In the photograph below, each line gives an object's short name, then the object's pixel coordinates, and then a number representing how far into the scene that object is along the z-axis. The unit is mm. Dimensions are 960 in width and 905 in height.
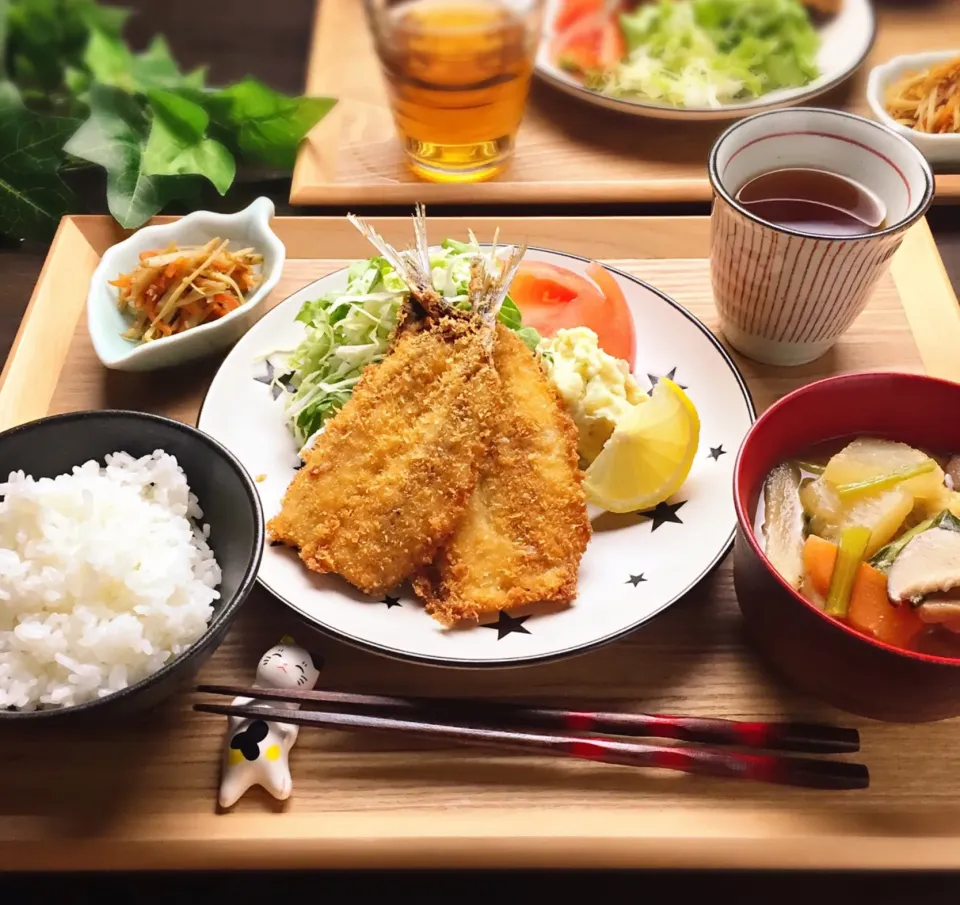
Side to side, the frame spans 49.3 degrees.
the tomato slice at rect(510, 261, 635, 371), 476
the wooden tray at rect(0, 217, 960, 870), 339
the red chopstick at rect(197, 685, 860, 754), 351
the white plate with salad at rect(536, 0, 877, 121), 633
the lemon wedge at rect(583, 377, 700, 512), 411
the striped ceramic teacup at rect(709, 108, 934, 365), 437
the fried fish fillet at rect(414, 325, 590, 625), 391
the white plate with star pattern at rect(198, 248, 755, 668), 370
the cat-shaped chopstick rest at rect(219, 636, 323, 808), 348
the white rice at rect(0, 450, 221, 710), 342
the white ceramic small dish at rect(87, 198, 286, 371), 473
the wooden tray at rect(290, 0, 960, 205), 579
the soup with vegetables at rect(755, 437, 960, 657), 330
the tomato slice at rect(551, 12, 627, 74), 666
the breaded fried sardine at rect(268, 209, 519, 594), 400
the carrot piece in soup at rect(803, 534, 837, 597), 345
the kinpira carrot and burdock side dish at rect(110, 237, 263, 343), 492
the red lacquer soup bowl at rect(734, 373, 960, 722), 324
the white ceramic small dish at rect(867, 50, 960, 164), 571
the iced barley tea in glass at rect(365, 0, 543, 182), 551
